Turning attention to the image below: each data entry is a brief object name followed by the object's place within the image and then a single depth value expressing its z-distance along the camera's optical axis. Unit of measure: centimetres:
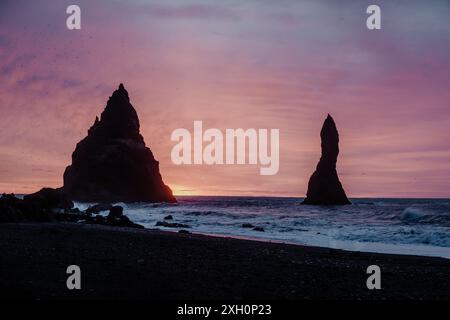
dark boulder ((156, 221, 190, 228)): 3575
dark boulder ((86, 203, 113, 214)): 5595
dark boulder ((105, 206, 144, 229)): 2986
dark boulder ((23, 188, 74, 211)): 3087
